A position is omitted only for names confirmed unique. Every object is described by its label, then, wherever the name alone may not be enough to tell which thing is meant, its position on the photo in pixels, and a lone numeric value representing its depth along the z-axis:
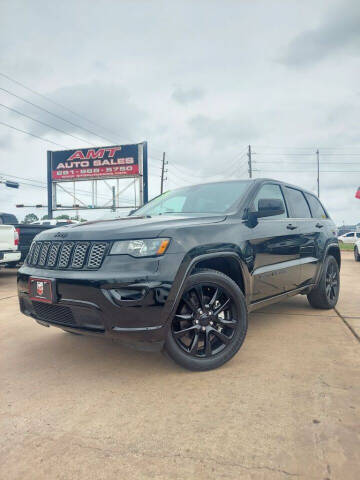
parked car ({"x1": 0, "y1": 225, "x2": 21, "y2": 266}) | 7.60
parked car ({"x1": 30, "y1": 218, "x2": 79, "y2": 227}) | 12.18
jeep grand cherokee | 2.46
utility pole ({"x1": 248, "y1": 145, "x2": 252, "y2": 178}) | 49.78
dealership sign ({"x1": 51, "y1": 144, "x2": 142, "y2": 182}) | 26.64
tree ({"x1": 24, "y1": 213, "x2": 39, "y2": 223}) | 90.50
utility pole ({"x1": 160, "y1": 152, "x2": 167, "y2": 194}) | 44.66
